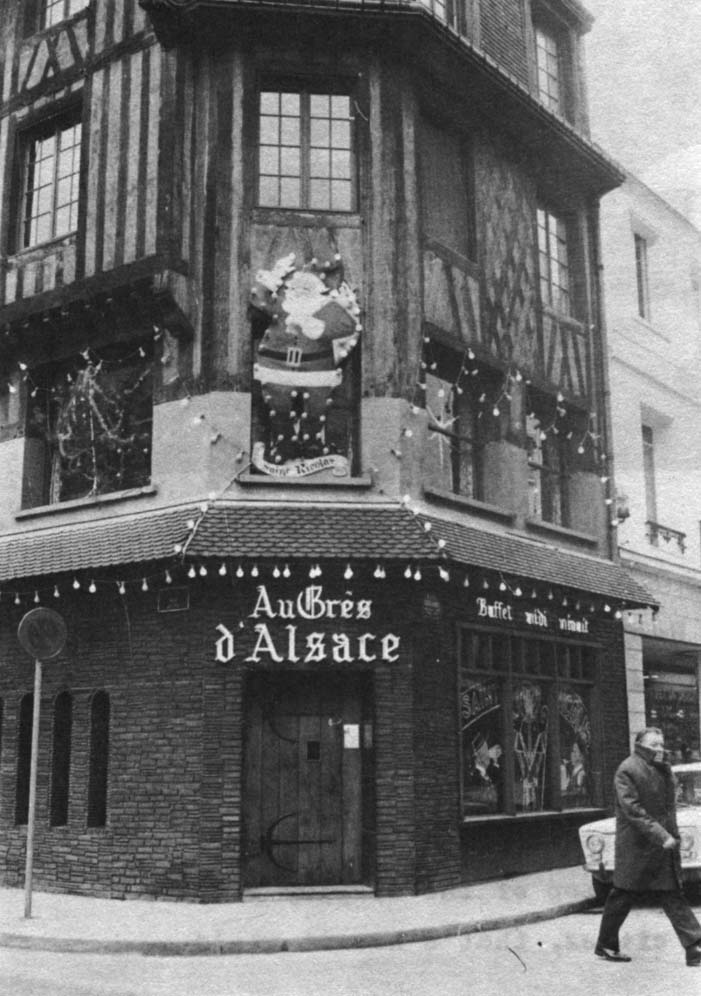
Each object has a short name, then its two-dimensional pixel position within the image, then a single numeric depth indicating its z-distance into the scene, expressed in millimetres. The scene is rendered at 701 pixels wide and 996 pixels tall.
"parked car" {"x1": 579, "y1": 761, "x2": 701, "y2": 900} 12188
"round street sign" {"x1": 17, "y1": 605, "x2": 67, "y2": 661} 11711
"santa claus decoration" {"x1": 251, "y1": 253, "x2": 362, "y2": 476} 13875
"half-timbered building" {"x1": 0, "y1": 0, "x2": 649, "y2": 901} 13133
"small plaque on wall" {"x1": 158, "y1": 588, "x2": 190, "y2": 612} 13391
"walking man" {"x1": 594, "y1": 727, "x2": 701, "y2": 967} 8773
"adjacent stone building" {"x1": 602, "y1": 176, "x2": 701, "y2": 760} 18906
